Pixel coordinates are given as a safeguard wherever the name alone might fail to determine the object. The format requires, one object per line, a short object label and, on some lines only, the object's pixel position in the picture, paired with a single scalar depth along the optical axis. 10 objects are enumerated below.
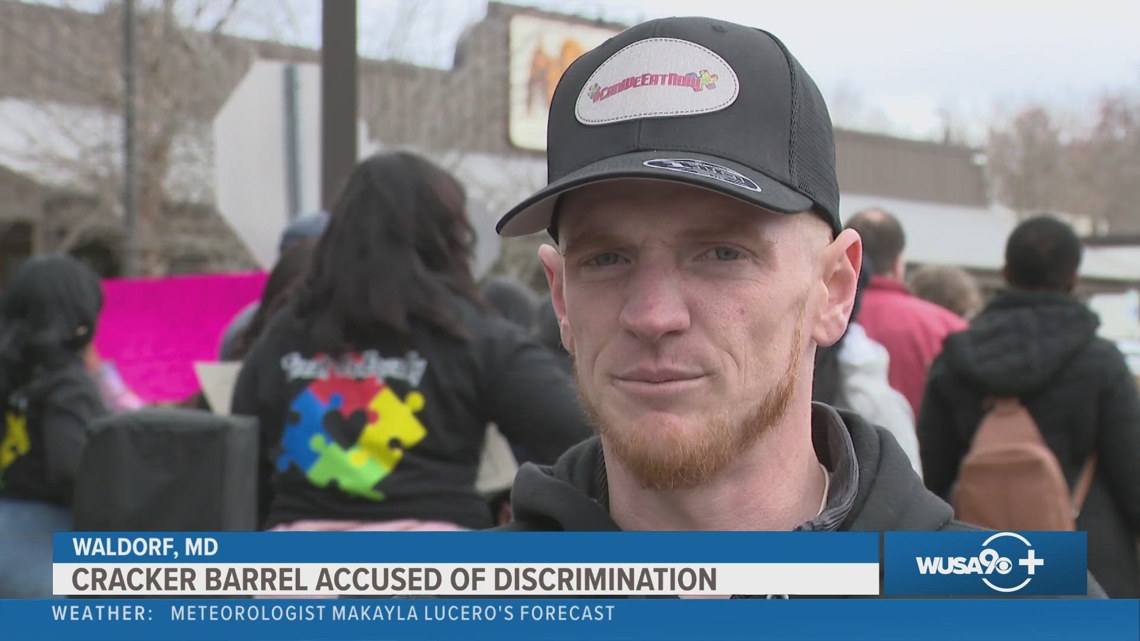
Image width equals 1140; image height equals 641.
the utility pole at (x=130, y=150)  14.99
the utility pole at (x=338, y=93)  5.29
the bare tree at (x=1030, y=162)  38.53
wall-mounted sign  9.84
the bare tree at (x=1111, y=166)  30.95
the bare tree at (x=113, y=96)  19.14
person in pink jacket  5.04
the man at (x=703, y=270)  1.52
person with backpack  4.04
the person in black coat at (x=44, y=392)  4.09
